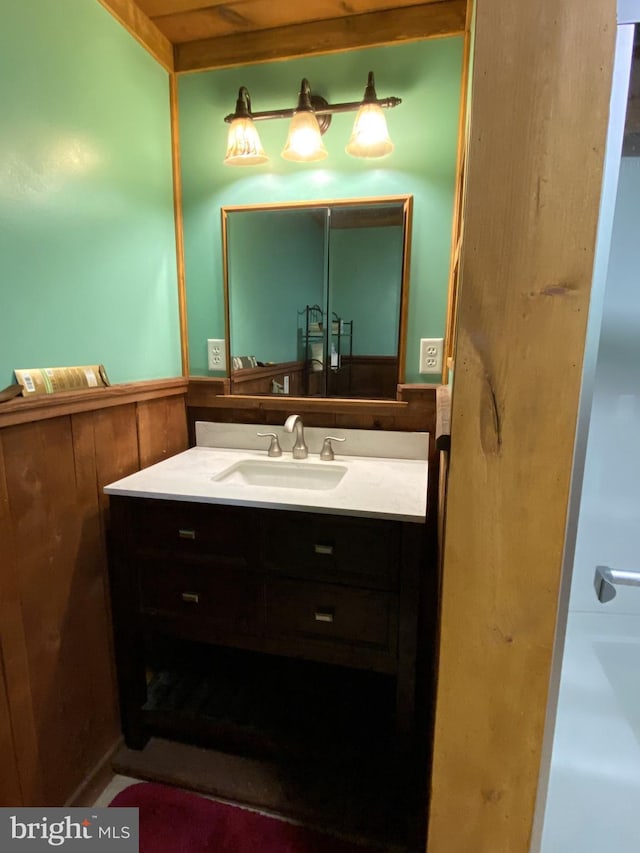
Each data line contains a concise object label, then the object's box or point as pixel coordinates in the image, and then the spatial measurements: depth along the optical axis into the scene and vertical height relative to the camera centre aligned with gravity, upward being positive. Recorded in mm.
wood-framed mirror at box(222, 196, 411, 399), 1475 +171
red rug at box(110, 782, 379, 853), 1133 -1284
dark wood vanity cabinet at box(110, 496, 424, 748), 1117 -647
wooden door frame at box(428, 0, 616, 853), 527 -60
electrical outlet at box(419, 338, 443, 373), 1489 -30
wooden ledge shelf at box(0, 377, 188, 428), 990 -153
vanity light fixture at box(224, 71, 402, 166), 1335 +671
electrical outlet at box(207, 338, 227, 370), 1653 -37
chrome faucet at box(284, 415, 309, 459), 1540 -352
